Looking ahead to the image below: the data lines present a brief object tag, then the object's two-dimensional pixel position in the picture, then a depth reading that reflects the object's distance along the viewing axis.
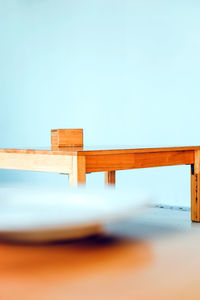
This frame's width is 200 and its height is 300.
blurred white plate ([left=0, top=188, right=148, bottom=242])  1.10
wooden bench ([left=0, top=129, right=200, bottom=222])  3.78
